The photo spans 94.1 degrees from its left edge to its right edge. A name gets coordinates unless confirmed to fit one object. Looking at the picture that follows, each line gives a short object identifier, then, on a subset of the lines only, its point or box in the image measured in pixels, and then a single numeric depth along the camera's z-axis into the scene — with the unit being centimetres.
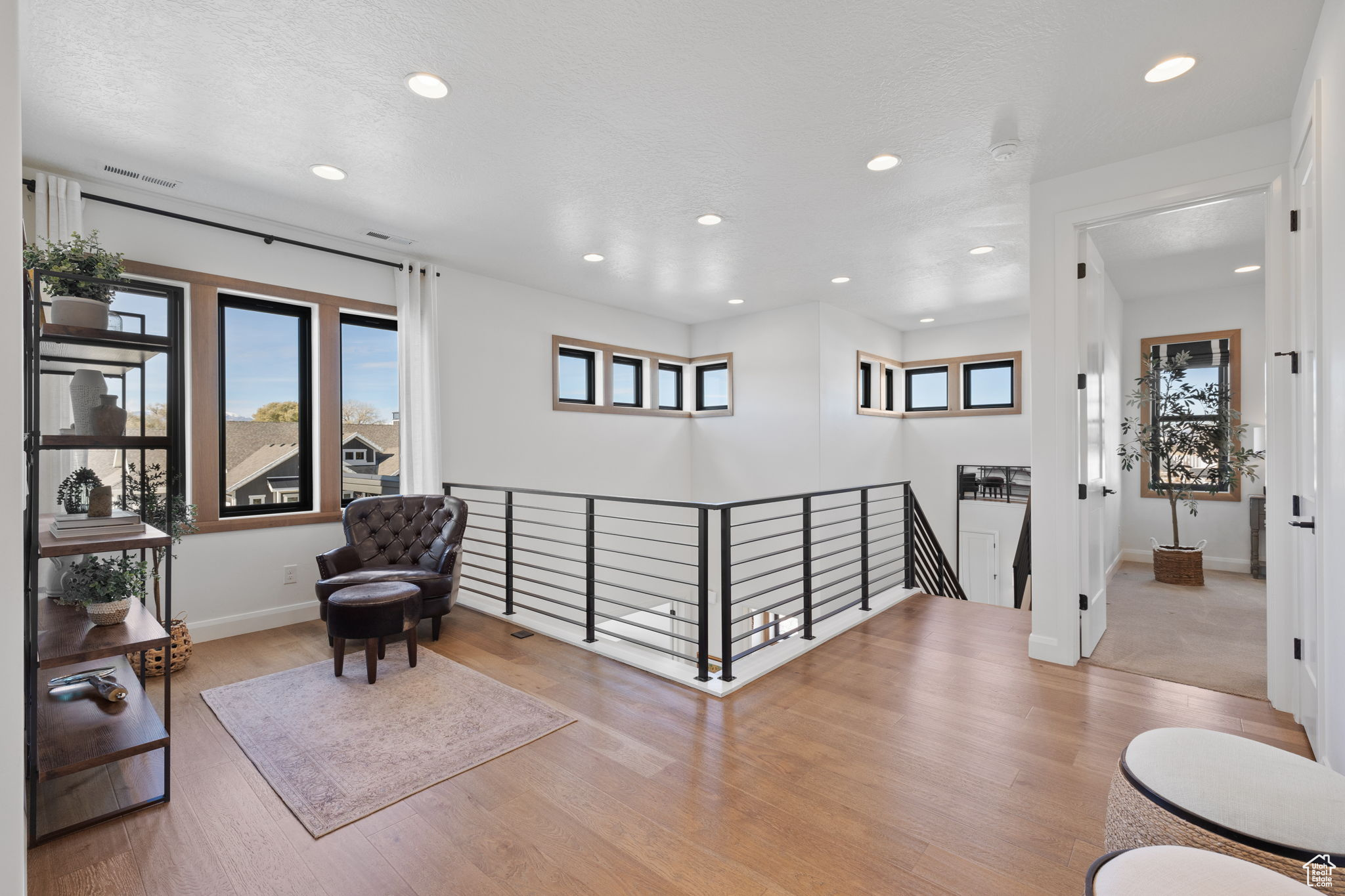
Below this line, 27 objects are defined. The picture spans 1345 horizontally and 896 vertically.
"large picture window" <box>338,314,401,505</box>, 458
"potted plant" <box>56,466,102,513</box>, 217
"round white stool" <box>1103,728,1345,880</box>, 120
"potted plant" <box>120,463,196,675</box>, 246
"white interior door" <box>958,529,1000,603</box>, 713
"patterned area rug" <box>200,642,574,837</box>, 224
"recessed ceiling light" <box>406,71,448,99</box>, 246
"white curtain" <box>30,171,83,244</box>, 316
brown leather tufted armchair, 383
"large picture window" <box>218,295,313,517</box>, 406
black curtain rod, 318
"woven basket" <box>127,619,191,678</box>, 326
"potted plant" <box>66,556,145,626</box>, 212
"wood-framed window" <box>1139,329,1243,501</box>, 567
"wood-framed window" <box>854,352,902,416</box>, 699
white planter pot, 210
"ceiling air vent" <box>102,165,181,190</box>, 327
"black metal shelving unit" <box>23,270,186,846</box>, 190
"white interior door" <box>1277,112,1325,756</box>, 228
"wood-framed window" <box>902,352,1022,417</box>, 706
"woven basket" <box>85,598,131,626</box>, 212
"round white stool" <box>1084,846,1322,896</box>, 100
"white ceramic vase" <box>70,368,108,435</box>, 211
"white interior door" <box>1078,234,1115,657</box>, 340
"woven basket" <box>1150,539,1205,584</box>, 518
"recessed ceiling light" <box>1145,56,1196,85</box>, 236
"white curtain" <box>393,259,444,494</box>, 464
